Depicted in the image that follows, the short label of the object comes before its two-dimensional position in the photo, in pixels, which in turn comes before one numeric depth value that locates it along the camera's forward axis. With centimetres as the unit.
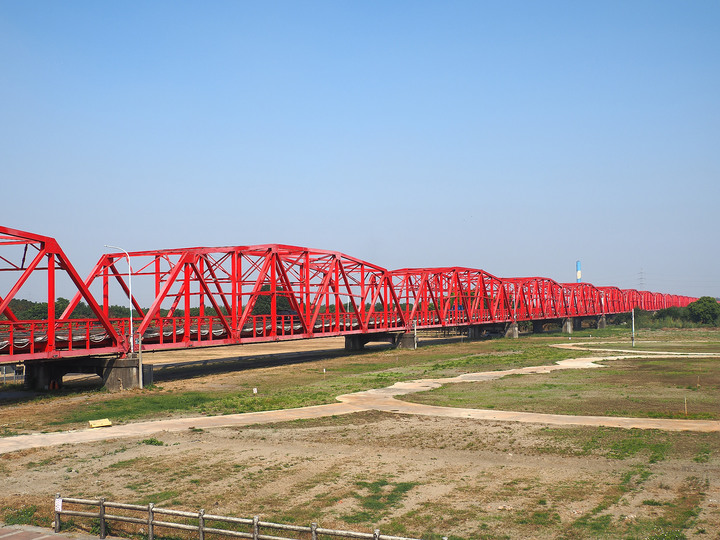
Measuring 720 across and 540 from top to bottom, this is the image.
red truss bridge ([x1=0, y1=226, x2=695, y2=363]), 4119
